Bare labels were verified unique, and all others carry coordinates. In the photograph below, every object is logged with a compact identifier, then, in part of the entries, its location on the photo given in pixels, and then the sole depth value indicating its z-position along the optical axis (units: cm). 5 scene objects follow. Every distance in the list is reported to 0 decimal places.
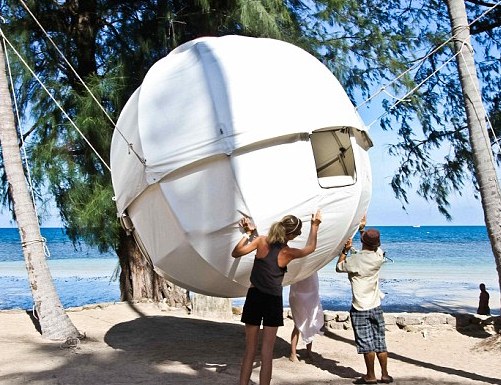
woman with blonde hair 445
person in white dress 654
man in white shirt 573
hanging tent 442
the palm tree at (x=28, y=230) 738
